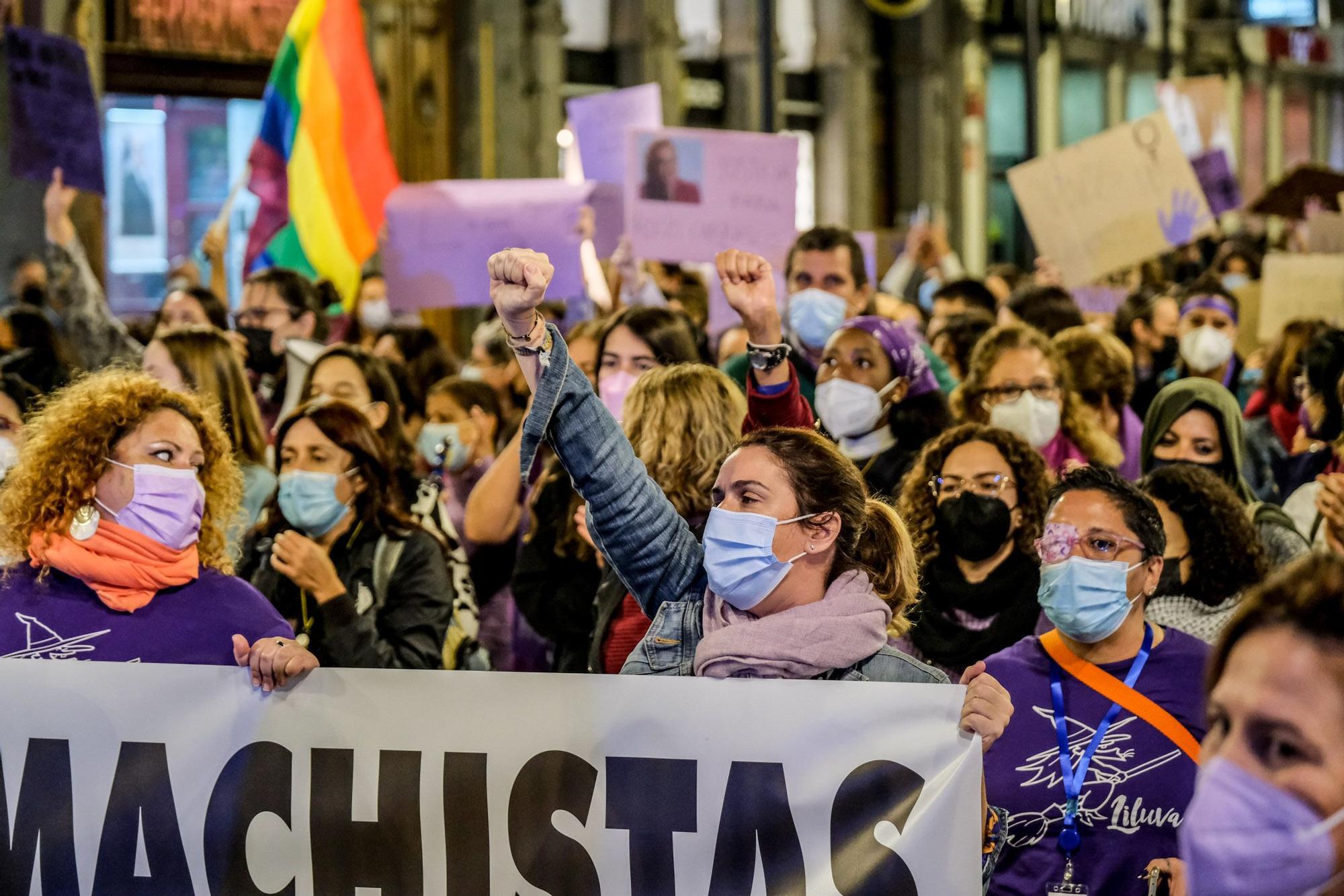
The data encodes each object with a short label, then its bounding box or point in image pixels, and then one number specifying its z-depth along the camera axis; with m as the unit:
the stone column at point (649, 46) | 24.80
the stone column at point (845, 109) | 28.61
